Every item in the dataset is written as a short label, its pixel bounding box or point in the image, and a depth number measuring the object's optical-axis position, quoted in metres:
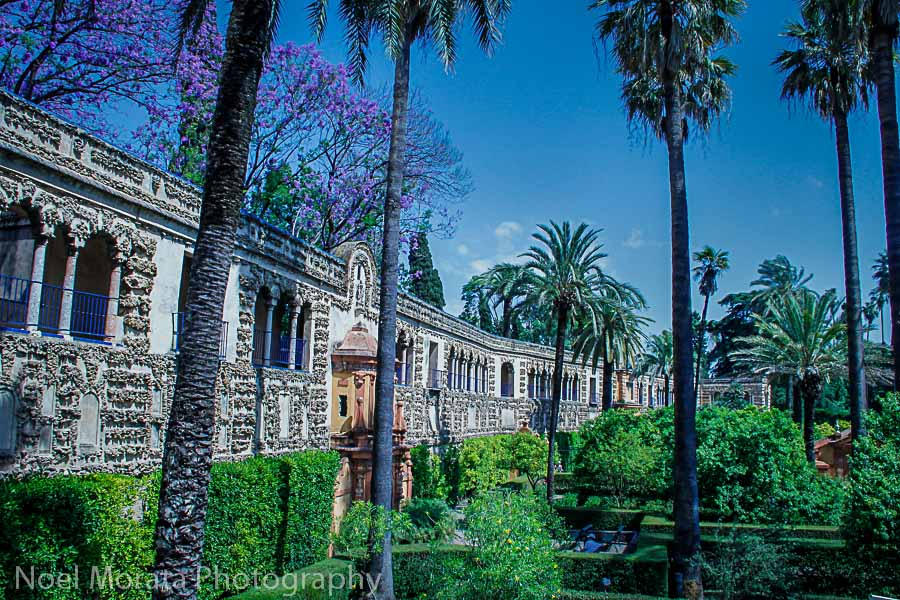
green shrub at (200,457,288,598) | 13.34
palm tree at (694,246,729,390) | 43.25
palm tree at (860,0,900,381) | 15.20
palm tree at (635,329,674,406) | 65.75
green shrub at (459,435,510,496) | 30.72
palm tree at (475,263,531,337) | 52.46
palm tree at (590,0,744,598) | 14.41
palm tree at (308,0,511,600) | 14.64
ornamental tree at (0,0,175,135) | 20.47
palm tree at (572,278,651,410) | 33.91
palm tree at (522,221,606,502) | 30.62
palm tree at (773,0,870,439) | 19.92
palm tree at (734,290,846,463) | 29.73
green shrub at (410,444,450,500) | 26.45
